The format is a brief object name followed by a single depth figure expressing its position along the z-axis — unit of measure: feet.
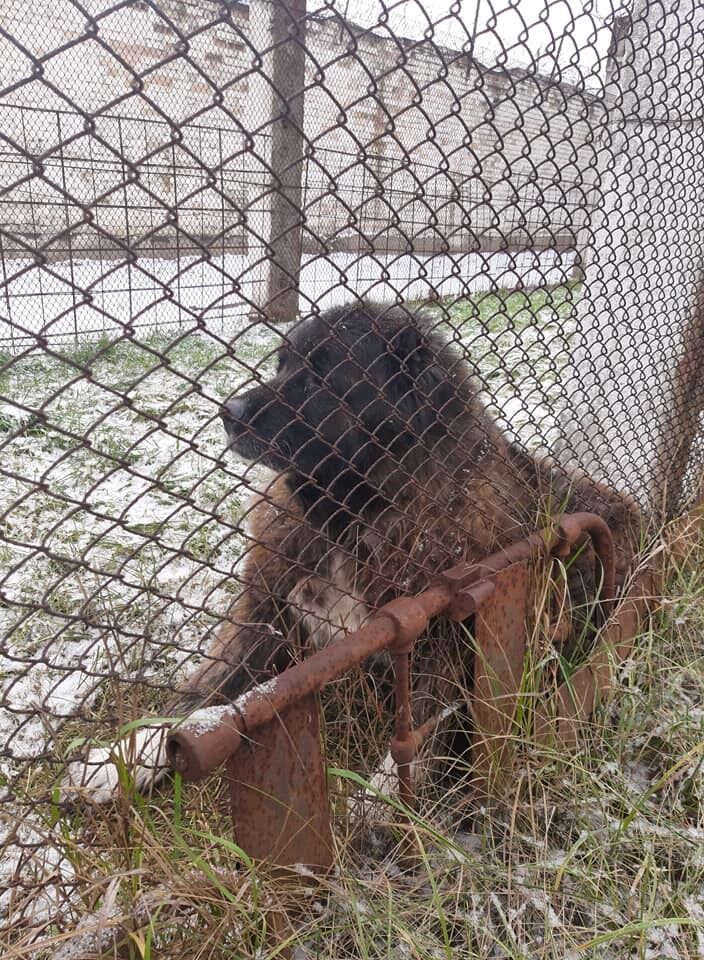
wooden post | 16.02
